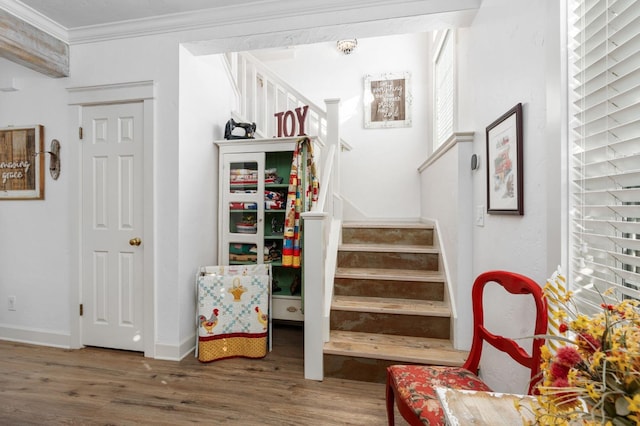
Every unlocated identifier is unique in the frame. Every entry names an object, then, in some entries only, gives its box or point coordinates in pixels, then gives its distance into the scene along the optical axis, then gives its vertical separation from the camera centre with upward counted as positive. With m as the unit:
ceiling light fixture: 3.61 +1.94
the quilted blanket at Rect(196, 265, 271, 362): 2.49 -0.86
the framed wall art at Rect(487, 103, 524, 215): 1.41 +0.24
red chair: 1.18 -0.76
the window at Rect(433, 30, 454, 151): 2.89 +1.27
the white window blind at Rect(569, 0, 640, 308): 0.81 +0.18
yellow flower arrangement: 0.46 -0.26
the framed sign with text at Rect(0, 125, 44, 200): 2.75 +0.42
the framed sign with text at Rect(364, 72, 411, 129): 3.92 +1.42
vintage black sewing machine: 3.11 +0.82
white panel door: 2.56 -0.14
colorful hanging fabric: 2.81 +0.14
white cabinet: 3.01 +0.04
